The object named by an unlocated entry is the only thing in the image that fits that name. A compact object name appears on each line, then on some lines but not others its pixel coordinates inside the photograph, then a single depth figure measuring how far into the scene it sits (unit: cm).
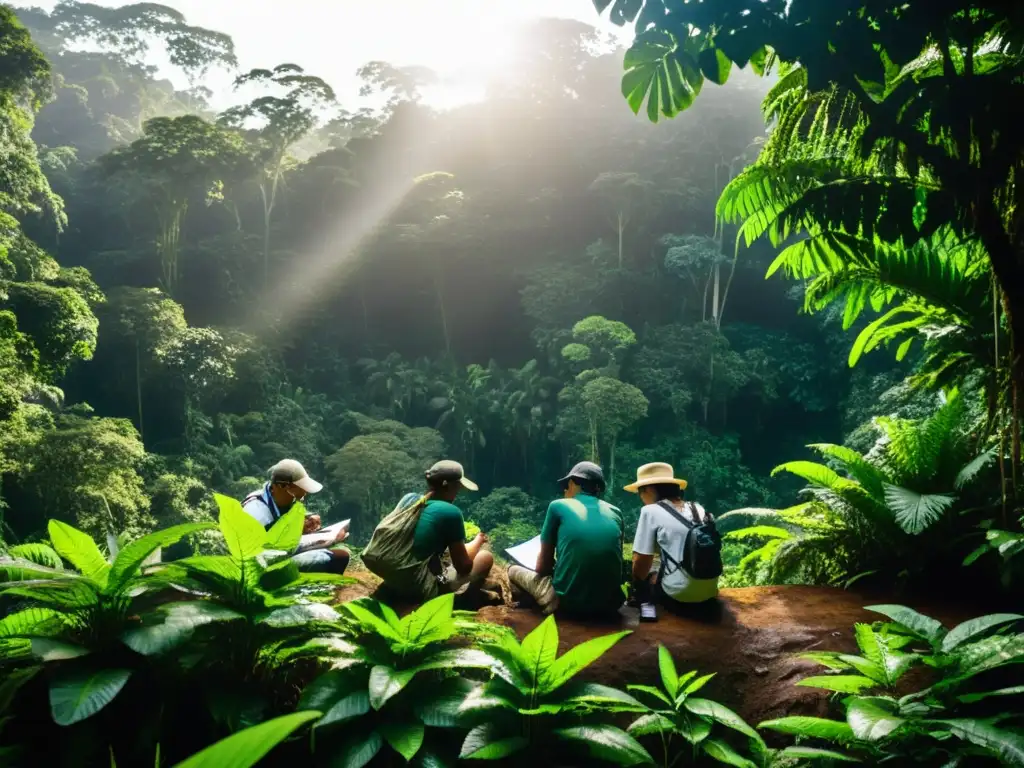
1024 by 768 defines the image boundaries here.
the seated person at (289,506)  360
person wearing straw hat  351
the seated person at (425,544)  338
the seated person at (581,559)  340
